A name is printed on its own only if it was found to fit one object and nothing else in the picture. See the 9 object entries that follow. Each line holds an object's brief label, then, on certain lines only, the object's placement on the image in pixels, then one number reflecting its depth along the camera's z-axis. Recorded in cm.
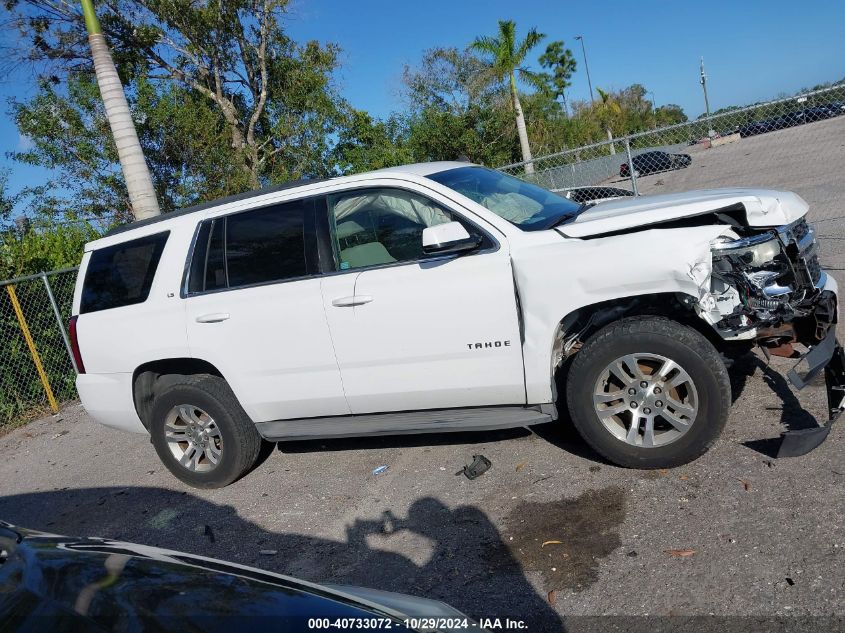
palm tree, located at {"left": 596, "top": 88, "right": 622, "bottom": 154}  5531
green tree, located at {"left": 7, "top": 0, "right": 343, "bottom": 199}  1944
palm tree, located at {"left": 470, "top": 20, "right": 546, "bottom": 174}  2730
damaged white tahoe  393
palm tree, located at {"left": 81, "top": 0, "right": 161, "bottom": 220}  1012
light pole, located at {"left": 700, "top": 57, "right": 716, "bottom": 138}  5819
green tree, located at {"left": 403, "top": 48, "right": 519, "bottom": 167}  2706
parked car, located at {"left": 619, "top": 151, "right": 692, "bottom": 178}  1421
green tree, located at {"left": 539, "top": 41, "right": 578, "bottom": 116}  5184
